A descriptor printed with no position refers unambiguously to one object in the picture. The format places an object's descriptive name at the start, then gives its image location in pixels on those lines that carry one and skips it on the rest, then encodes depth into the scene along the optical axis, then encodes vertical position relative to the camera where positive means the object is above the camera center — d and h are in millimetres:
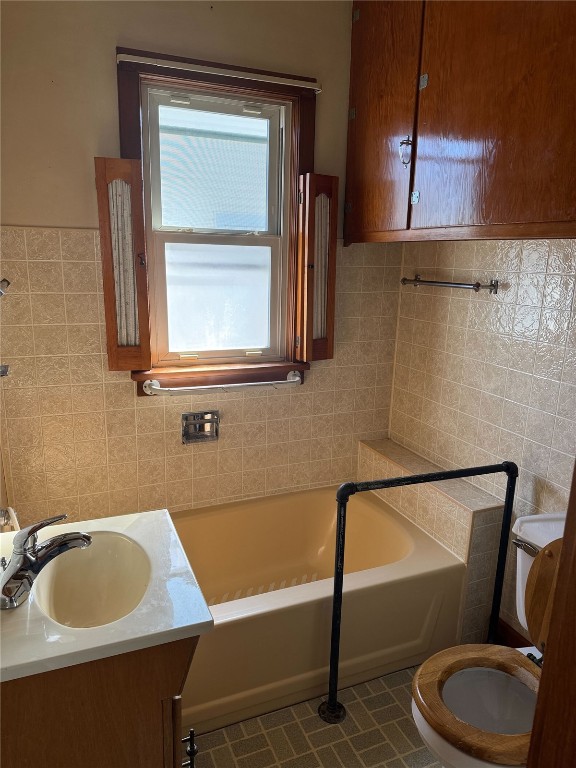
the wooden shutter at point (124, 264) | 1939 -5
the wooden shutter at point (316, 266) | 2295 +2
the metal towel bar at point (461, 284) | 2088 -63
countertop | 996 -727
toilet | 1438 -1158
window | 2008 +157
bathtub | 1786 -1288
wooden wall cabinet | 1390 +464
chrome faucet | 1111 -632
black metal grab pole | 1742 -957
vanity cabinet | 1023 -899
